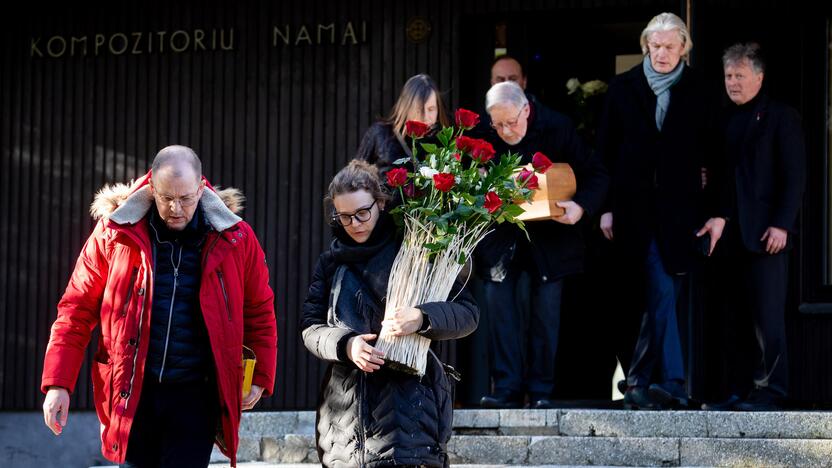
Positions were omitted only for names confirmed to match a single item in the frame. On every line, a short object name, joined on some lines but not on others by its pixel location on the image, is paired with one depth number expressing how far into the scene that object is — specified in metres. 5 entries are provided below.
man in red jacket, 9.98
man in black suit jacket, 14.87
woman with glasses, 9.91
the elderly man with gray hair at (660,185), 14.92
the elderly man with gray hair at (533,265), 14.82
